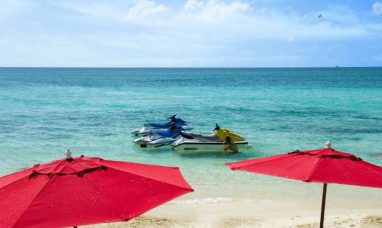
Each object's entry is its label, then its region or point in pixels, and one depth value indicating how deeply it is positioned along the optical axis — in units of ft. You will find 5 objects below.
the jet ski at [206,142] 75.46
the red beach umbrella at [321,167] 20.57
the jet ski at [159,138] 79.66
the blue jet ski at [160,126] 92.63
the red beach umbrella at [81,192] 14.82
